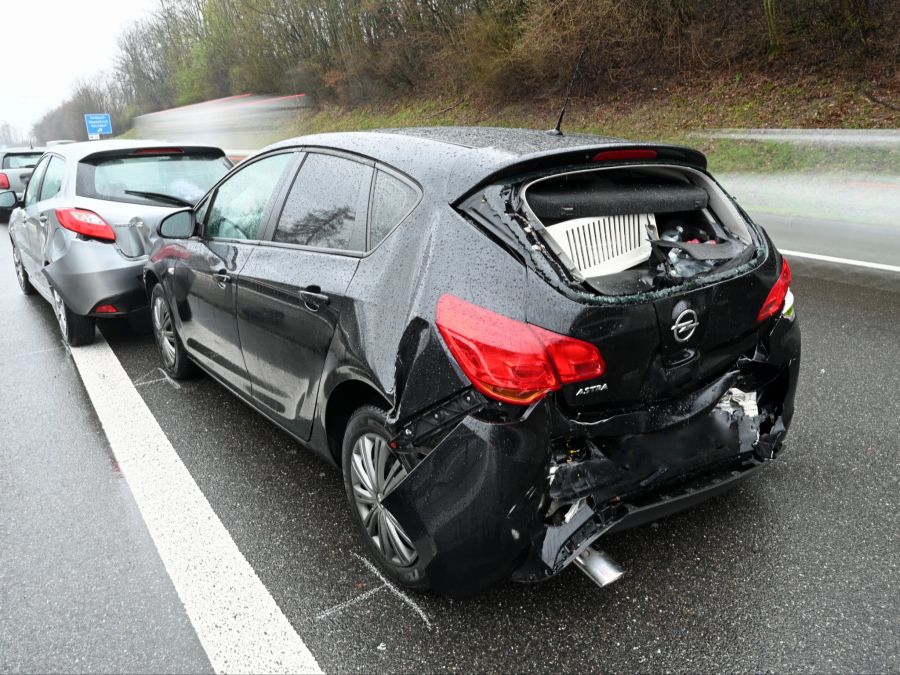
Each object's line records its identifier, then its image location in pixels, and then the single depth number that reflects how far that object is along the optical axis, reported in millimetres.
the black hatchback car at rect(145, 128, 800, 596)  2156
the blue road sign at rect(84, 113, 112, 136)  51594
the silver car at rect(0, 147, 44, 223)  15344
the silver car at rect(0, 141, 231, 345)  5297
